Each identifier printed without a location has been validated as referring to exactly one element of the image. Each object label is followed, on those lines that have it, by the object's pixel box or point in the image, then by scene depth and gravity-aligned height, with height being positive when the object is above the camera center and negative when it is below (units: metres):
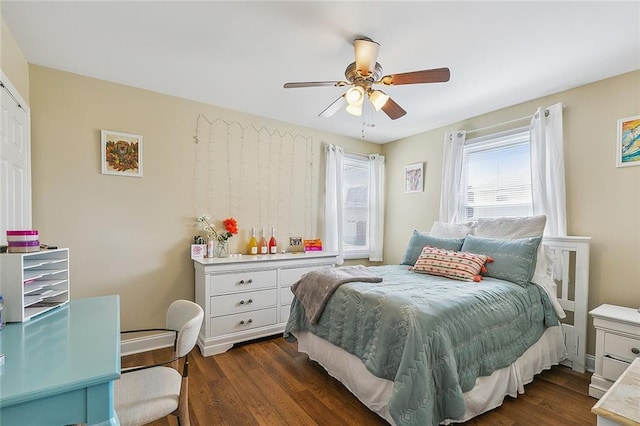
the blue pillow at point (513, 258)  2.35 -0.41
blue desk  0.81 -0.53
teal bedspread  1.54 -0.78
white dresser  2.74 -0.90
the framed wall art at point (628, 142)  2.33 +0.57
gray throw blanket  2.26 -0.63
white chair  1.21 -0.86
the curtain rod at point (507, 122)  2.78 +0.96
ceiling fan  1.83 +0.87
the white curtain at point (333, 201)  3.96 +0.11
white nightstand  1.99 -0.96
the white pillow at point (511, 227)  2.56 -0.16
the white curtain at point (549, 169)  2.66 +0.41
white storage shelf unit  1.28 -0.38
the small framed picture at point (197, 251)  2.96 -0.45
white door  1.80 +0.31
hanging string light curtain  3.17 +0.38
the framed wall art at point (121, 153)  2.63 +0.51
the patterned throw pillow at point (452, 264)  2.45 -0.49
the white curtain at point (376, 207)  4.43 +0.03
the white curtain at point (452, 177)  3.50 +0.40
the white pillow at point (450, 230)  3.11 -0.23
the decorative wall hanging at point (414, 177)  4.02 +0.46
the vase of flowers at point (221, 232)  3.08 -0.28
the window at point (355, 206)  4.30 +0.04
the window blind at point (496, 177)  3.04 +0.38
